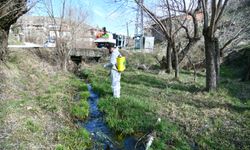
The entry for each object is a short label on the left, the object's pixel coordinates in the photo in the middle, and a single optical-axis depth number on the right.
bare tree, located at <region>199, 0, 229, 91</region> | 7.02
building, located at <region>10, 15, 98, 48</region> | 12.68
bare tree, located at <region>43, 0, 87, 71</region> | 12.12
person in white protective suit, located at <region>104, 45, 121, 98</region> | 6.20
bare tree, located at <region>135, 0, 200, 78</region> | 9.70
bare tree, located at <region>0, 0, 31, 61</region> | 6.93
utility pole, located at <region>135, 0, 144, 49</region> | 10.77
